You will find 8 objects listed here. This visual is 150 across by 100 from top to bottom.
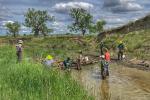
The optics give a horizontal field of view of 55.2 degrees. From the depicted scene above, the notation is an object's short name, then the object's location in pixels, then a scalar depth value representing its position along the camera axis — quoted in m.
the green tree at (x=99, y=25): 47.89
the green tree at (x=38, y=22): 46.97
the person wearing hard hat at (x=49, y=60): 9.77
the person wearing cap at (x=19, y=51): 10.14
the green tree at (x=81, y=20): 43.21
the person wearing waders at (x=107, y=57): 9.21
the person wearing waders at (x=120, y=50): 13.80
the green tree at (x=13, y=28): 51.61
